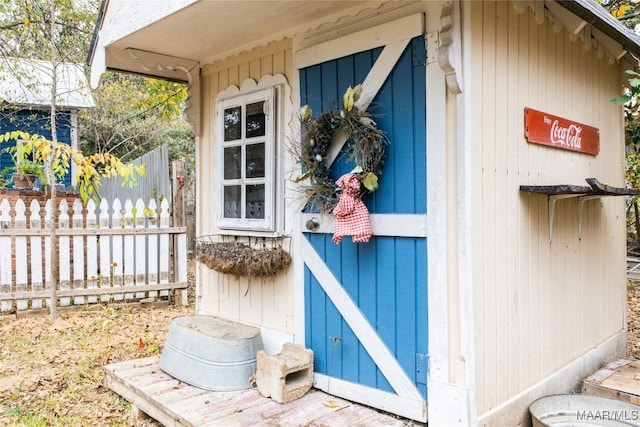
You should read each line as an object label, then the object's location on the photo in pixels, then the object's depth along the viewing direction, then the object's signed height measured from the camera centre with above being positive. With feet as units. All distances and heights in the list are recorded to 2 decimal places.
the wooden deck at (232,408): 9.05 -3.73
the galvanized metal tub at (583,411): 9.41 -3.84
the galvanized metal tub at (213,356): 10.59 -3.08
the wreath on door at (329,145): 9.40 +1.30
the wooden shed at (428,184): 8.64 +0.60
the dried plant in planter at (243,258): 11.42 -1.04
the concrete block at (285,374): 9.87 -3.26
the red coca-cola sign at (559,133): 9.90 +1.74
